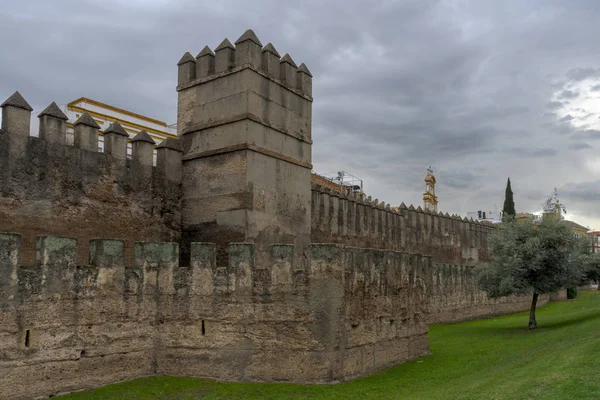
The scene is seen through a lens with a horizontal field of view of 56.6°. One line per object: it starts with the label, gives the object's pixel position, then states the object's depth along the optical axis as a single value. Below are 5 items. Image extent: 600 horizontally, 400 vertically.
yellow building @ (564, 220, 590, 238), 87.49
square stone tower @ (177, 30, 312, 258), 15.29
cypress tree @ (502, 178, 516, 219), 50.31
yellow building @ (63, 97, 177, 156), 27.35
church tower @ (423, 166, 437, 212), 61.47
